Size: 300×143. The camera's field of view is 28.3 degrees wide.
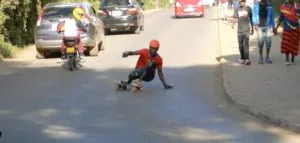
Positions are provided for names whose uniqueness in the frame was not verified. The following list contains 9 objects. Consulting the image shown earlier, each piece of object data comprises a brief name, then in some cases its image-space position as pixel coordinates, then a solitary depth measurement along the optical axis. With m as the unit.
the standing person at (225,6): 33.12
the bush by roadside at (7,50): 18.06
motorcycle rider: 15.13
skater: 12.01
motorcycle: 14.95
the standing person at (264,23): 14.65
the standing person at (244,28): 14.81
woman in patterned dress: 14.43
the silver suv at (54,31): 17.27
